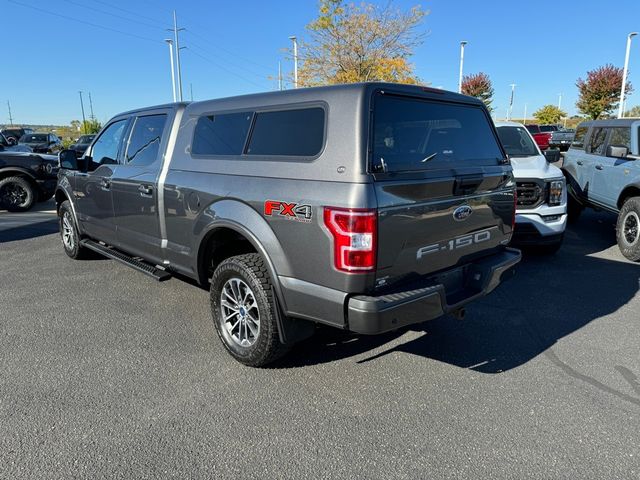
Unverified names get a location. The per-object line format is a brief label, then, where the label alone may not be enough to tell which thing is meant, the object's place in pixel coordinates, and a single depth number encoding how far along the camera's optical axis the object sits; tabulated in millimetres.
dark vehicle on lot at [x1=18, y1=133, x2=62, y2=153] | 23758
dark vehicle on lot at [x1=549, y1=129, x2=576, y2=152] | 26361
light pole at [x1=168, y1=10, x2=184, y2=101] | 32822
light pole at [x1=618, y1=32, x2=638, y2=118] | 30547
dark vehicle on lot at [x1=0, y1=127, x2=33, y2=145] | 27544
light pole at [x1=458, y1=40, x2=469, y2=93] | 32900
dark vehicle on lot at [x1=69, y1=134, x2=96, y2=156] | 21973
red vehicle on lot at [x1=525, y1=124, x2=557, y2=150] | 26503
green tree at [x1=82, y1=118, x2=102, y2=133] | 48544
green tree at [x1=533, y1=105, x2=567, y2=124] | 50984
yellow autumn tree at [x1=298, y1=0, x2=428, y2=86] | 19094
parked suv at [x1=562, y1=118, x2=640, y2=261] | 6273
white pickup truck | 5832
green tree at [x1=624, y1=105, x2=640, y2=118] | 57644
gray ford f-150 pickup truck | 2600
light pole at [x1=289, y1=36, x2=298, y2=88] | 21347
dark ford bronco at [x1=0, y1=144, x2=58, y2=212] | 10164
